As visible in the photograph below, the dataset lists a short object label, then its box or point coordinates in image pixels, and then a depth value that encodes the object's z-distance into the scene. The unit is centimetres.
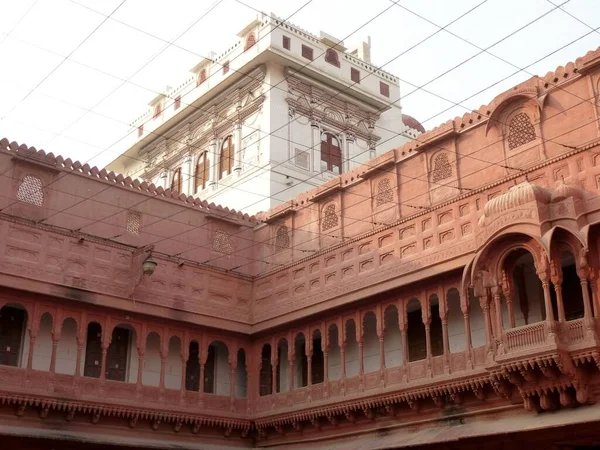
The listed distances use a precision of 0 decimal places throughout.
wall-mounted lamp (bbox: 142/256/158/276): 1803
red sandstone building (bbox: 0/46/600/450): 1441
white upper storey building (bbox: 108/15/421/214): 2655
